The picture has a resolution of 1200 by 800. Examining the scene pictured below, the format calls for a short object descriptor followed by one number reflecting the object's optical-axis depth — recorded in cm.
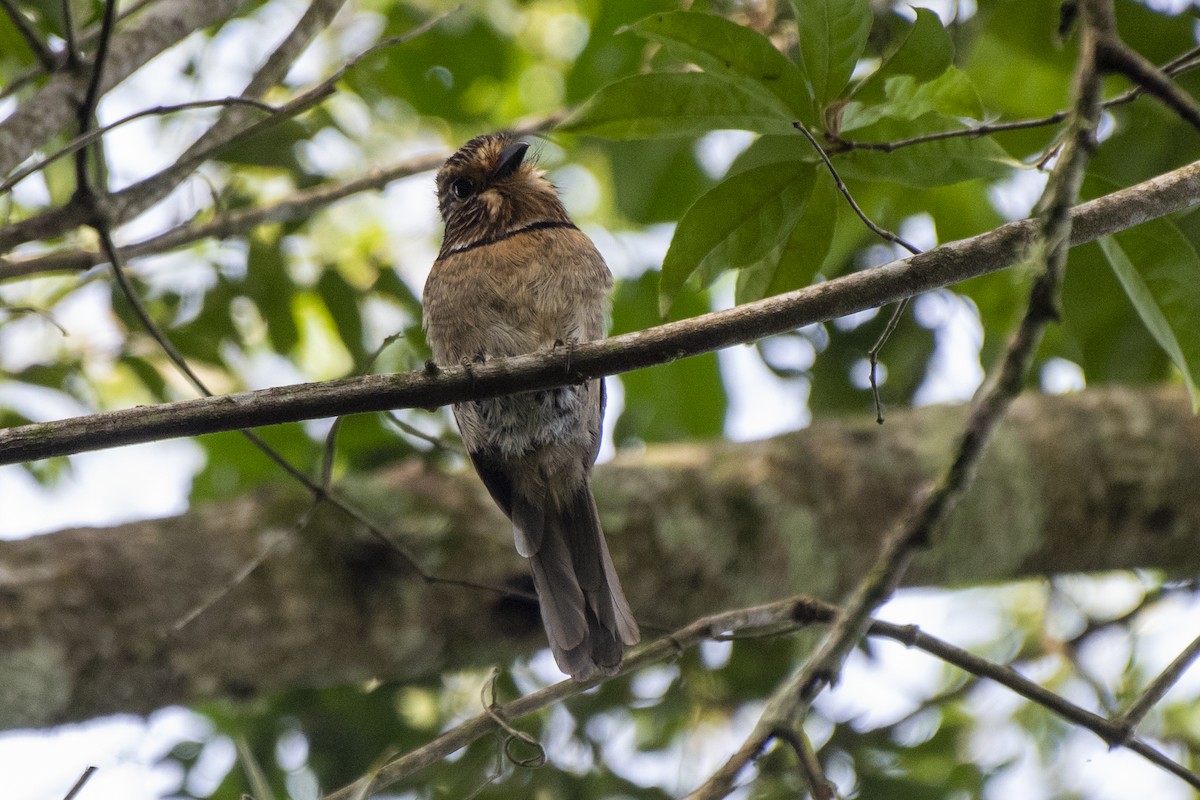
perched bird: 602
